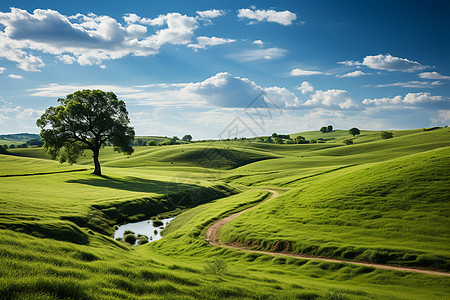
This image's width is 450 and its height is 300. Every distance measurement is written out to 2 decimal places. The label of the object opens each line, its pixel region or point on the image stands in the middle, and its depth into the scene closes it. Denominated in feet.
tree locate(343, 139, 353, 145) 578.66
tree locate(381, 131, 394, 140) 584.77
